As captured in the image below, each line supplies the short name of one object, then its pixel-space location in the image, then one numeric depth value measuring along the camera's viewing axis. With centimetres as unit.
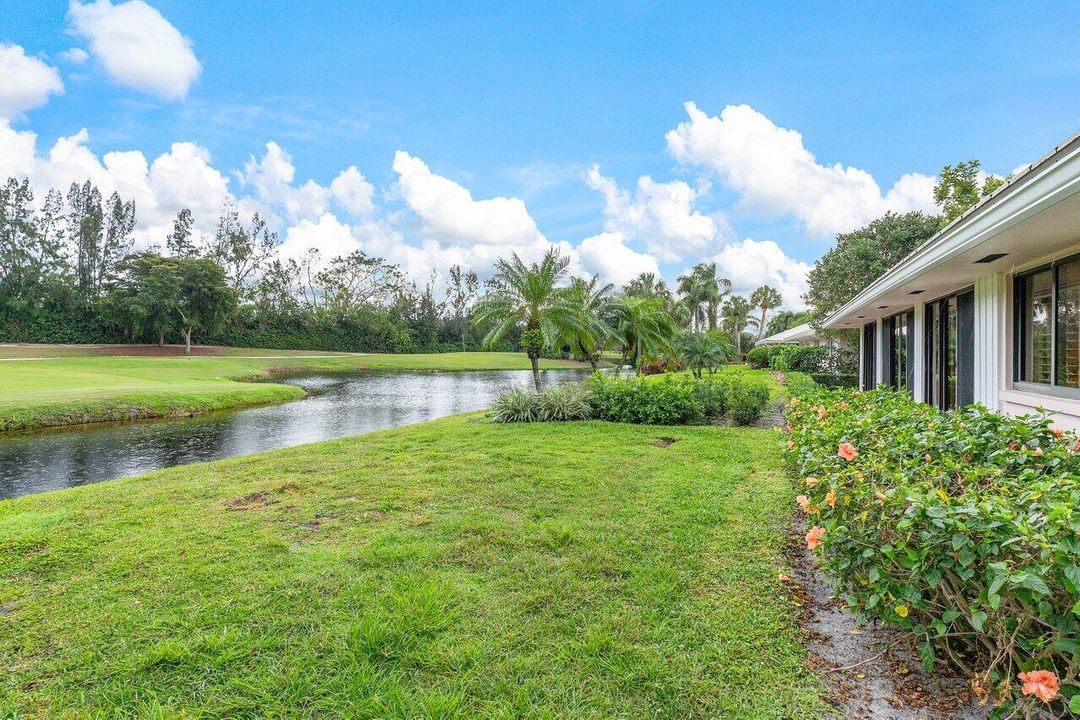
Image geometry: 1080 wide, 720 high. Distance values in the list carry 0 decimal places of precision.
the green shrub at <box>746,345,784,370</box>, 3222
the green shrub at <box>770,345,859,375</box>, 2114
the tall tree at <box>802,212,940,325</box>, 1722
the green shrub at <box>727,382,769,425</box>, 958
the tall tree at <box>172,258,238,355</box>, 3656
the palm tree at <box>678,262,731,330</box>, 5044
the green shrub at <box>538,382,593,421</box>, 1020
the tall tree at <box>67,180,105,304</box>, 4172
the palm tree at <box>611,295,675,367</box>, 1775
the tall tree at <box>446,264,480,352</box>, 6150
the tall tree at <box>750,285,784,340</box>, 6256
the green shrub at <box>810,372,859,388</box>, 1802
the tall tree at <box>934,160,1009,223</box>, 1795
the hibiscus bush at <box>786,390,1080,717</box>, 164
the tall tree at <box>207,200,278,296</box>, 4747
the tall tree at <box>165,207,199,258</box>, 4672
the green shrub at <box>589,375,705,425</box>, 969
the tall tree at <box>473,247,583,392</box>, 1266
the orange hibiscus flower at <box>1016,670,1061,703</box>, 154
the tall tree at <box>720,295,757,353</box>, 5784
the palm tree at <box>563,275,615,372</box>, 1354
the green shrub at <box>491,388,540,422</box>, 1019
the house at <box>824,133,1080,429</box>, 367
